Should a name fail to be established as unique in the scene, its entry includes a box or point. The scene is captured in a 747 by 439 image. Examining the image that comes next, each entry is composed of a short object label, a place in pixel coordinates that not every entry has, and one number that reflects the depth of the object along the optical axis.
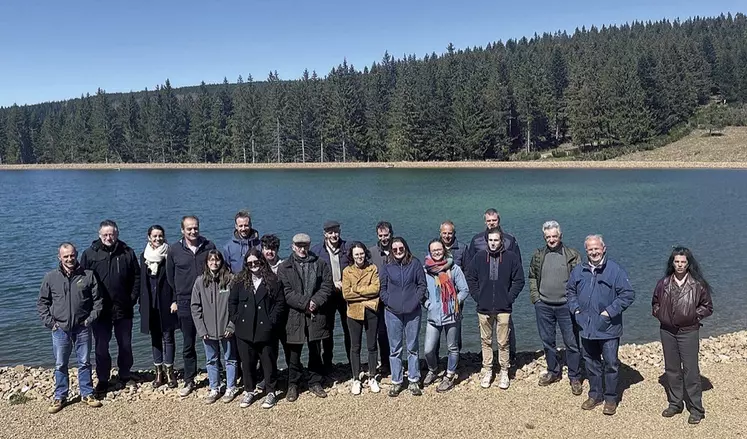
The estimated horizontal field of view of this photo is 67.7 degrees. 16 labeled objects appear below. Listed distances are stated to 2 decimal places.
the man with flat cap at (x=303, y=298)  6.55
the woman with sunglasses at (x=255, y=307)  6.38
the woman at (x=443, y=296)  6.81
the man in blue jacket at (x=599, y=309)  6.02
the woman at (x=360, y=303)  6.68
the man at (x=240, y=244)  7.06
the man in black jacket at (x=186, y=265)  6.72
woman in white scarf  6.91
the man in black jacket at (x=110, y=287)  6.73
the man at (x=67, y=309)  6.33
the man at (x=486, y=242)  7.17
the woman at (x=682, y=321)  5.73
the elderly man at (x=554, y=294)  6.62
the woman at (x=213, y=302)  6.47
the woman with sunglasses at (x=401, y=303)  6.60
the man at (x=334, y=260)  6.88
